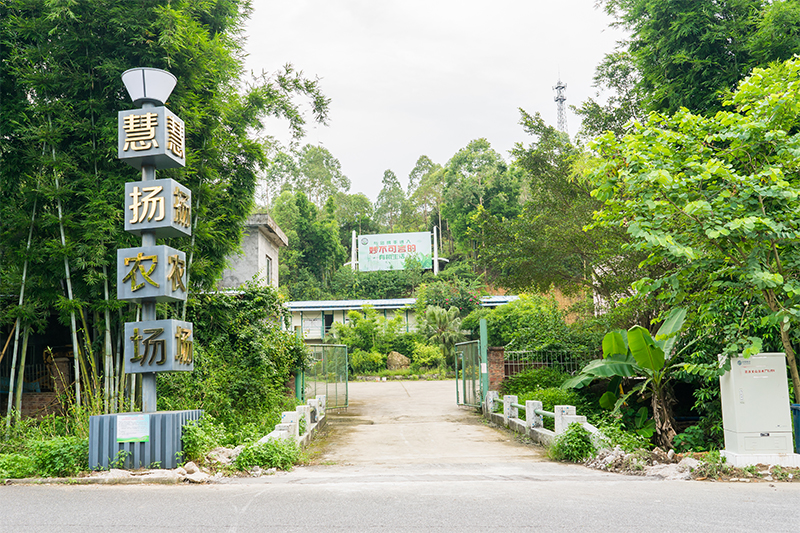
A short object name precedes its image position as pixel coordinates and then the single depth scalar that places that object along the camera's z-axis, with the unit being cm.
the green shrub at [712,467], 771
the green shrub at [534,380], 1580
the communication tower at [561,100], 5878
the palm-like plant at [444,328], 3350
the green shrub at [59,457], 786
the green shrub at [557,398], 1387
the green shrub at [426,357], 3259
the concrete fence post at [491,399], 1592
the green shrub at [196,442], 805
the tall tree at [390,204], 6331
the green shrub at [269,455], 851
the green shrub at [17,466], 785
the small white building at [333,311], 3912
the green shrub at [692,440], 1002
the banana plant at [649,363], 1070
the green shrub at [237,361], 1154
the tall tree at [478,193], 4809
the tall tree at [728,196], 764
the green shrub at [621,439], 912
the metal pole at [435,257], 4700
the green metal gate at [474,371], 1631
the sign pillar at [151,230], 827
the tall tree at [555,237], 1523
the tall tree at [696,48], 1279
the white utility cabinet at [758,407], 795
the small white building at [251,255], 1966
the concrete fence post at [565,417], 1027
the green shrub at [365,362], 3316
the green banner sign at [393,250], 4694
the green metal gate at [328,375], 1700
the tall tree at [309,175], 6150
